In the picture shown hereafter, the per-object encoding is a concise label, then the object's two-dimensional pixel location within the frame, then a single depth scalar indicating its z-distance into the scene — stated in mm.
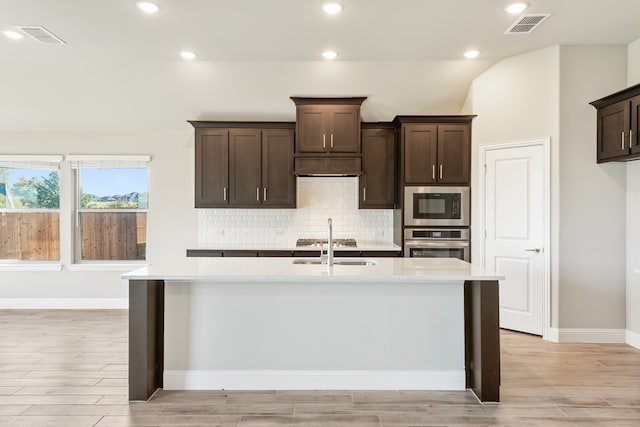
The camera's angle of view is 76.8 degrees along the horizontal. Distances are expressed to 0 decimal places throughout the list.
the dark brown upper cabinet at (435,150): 4859
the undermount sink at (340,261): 3439
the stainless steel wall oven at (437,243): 4832
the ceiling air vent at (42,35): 3617
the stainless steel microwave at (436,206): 4848
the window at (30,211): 5535
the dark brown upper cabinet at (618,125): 3559
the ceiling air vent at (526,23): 3404
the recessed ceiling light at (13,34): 3705
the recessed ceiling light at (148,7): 3152
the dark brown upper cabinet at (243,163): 5113
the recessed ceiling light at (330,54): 4238
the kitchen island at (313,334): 2980
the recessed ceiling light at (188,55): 4223
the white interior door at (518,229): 4211
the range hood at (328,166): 4961
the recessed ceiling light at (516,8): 3213
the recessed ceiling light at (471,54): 4225
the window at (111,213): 5570
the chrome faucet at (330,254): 3096
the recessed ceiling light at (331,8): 3188
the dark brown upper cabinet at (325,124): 4941
